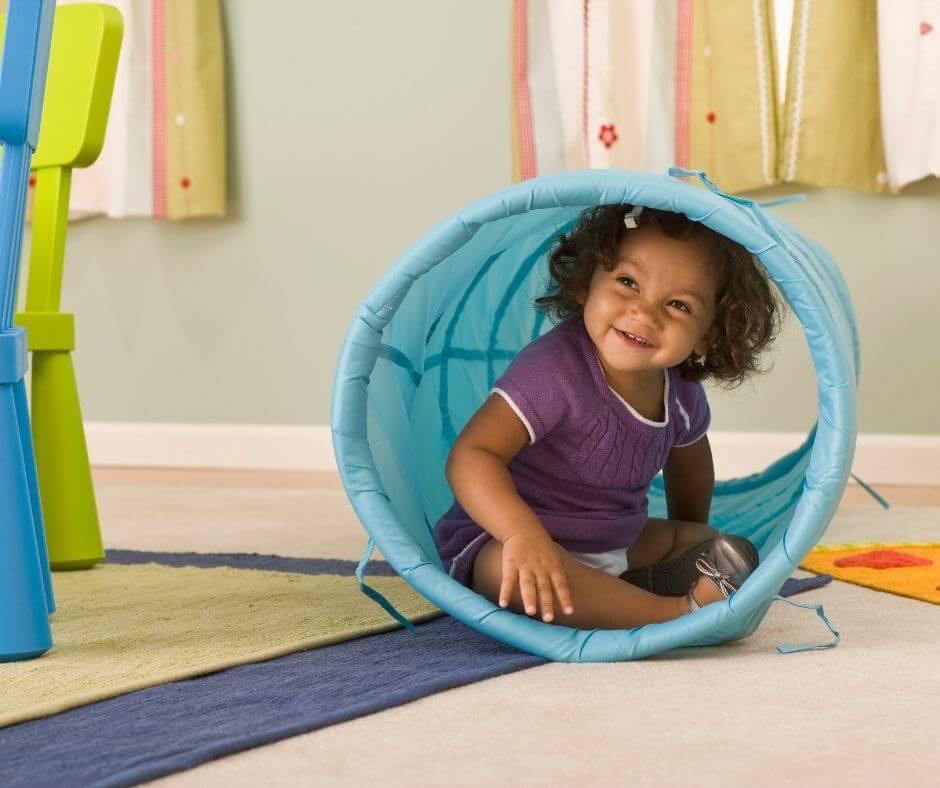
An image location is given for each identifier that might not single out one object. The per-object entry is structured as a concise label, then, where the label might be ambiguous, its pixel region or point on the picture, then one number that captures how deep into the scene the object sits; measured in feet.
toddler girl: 7.22
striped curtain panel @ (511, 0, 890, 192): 10.84
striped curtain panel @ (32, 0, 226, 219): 11.94
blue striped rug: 6.01
